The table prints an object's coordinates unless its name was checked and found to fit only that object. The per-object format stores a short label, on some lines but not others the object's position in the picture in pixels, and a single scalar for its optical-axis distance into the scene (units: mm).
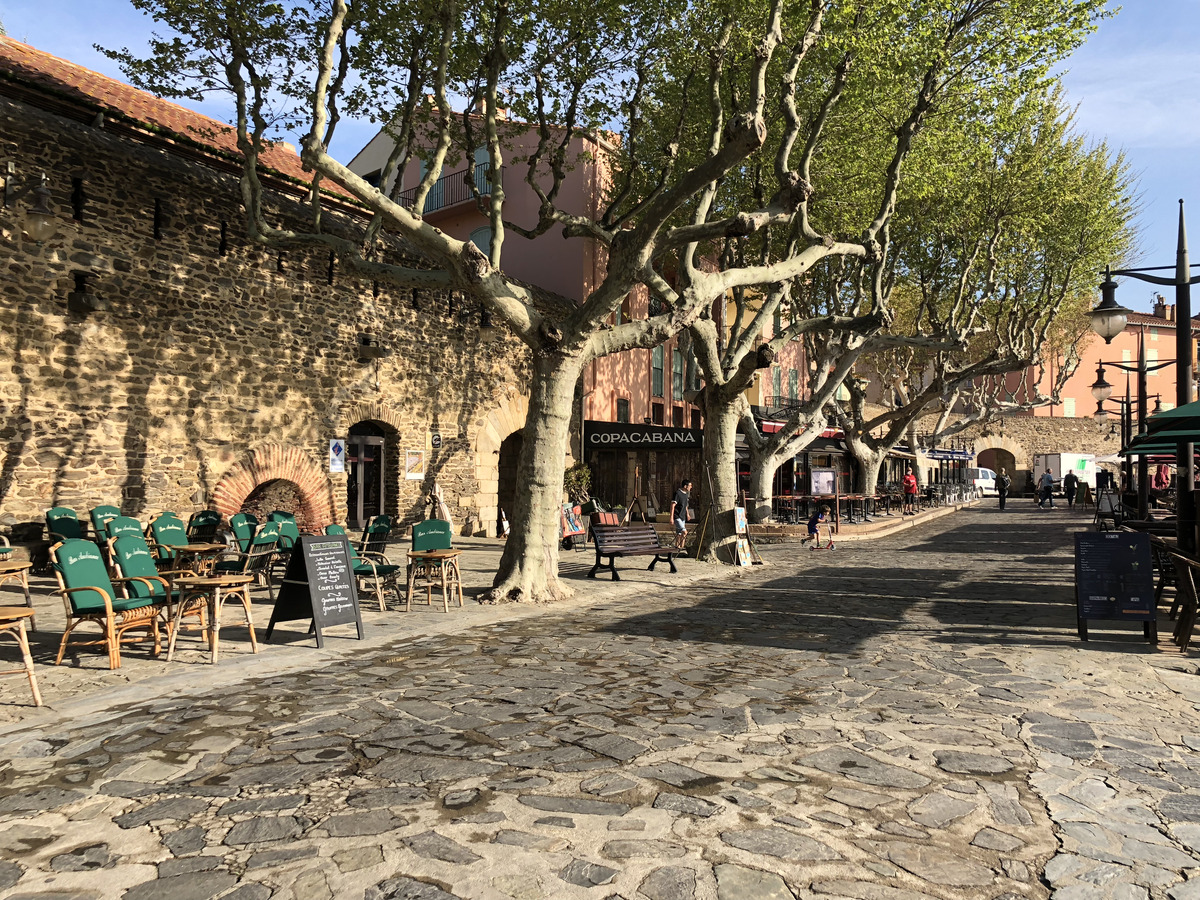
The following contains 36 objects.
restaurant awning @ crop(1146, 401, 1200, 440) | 8328
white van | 55981
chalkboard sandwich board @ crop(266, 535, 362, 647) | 7422
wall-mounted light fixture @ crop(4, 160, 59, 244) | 10305
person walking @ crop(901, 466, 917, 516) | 30281
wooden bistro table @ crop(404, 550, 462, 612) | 9508
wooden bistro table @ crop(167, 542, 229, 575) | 9141
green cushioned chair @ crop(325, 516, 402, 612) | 9250
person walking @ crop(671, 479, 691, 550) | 18328
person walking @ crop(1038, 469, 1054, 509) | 34906
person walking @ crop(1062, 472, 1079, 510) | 37816
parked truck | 47312
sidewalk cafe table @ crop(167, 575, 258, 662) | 6598
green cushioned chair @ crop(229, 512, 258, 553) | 10602
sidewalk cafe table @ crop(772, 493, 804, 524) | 24391
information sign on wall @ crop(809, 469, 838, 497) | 24328
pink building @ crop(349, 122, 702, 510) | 22641
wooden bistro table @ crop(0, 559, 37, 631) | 7652
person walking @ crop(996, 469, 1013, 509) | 36469
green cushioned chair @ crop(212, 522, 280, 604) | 9766
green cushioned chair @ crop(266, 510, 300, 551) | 10500
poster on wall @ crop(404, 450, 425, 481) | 17734
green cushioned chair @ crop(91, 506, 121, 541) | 10508
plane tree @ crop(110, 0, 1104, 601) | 9734
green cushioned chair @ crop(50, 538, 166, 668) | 6062
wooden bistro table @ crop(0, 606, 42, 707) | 5031
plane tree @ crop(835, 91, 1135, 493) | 20672
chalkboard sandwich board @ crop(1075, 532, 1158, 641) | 7508
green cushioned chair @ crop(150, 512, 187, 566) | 9641
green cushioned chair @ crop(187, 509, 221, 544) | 11508
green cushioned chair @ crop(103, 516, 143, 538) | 8492
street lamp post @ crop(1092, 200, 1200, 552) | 9539
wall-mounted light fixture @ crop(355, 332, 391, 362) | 16625
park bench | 12469
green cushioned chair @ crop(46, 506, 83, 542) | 10359
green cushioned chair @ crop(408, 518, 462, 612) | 9766
